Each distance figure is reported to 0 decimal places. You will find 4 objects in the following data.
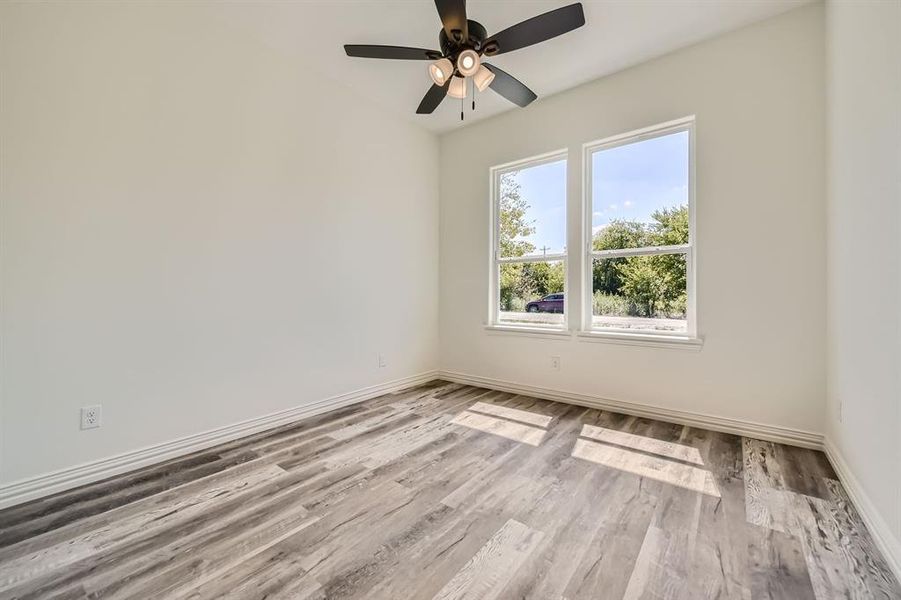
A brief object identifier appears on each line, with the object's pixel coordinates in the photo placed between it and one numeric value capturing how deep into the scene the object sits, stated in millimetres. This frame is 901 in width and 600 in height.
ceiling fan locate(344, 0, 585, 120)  1984
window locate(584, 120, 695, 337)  3033
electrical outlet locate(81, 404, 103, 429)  2088
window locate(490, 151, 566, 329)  3721
